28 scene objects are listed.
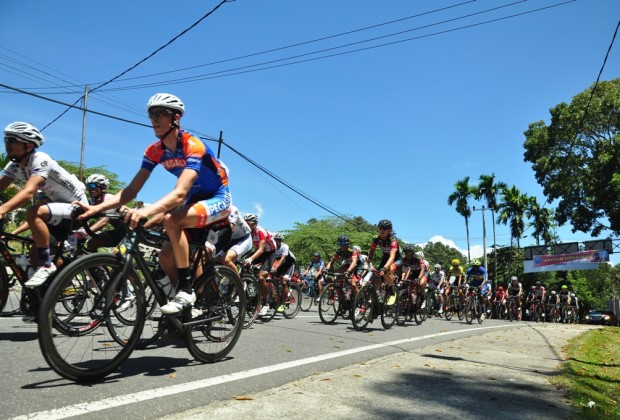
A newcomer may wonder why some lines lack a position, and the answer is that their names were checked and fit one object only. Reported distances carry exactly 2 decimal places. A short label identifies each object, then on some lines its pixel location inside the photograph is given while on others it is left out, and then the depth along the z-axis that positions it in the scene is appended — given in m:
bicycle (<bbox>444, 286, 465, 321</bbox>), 15.93
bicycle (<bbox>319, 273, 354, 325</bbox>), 10.02
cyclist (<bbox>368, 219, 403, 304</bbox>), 9.39
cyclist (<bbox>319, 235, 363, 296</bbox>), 9.75
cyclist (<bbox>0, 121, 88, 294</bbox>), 4.63
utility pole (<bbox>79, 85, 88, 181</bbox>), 30.89
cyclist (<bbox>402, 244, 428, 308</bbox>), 12.03
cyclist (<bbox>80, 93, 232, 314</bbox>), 3.77
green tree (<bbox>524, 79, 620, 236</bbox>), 31.06
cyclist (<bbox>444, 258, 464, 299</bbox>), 16.58
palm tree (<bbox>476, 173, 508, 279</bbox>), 57.94
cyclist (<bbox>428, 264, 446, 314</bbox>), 16.88
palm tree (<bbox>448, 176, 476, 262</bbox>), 59.47
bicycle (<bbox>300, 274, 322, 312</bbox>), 13.20
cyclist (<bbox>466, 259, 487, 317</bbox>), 17.08
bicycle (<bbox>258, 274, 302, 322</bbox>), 9.62
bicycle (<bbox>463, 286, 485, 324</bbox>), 15.11
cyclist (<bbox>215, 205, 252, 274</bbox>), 7.27
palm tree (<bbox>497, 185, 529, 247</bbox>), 56.28
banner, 35.09
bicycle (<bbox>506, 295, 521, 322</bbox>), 21.02
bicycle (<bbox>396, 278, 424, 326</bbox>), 10.92
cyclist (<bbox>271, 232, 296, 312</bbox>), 10.37
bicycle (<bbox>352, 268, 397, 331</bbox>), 8.97
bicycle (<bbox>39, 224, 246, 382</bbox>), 3.18
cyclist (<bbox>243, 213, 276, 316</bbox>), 9.09
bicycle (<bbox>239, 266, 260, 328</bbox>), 7.29
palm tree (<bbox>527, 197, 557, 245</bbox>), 56.47
